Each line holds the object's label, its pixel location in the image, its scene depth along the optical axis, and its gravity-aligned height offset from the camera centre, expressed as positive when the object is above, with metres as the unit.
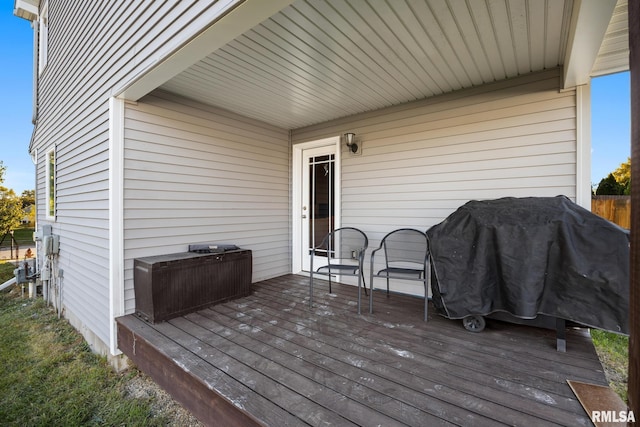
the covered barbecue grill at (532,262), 1.90 -0.39
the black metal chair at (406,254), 2.82 -0.51
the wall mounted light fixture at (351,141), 3.93 +1.00
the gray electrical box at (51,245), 4.36 -0.49
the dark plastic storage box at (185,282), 2.68 -0.73
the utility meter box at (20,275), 5.03 -1.10
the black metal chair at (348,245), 3.78 -0.45
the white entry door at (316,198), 4.37 +0.24
